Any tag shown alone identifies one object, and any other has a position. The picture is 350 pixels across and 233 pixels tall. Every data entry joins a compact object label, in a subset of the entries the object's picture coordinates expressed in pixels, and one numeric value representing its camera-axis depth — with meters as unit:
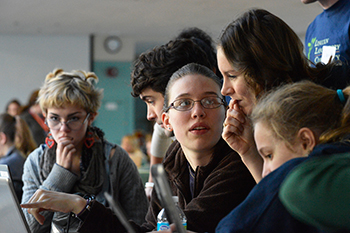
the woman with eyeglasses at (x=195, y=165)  3.16
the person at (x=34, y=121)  5.51
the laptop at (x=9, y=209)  3.05
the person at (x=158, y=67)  3.49
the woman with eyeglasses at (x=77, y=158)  3.58
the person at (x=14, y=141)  4.20
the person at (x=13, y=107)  8.12
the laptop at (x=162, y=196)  2.29
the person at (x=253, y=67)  3.12
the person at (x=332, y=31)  3.43
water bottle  3.09
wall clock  13.54
